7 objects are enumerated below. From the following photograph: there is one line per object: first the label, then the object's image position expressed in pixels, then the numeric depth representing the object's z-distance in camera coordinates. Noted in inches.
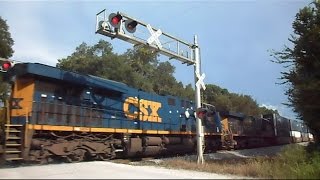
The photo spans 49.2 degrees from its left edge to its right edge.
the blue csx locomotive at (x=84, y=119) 532.1
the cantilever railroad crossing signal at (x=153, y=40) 476.4
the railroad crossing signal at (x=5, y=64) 525.0
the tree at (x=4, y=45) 1189.1
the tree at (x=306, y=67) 605.6
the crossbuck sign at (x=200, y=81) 633.0
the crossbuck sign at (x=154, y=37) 538.3
